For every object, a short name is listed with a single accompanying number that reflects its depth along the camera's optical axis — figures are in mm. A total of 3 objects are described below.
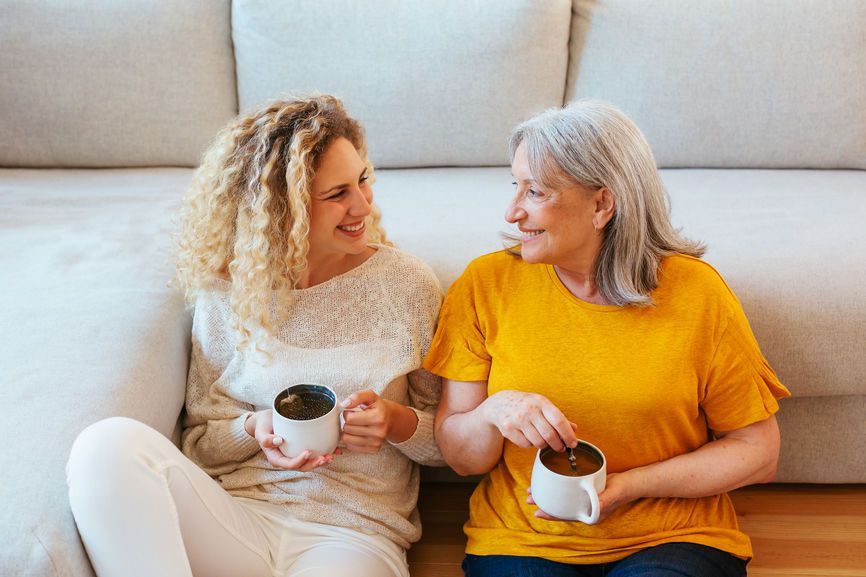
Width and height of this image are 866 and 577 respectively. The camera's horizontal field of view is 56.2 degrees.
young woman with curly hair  1348
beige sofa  2139
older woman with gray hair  1261
